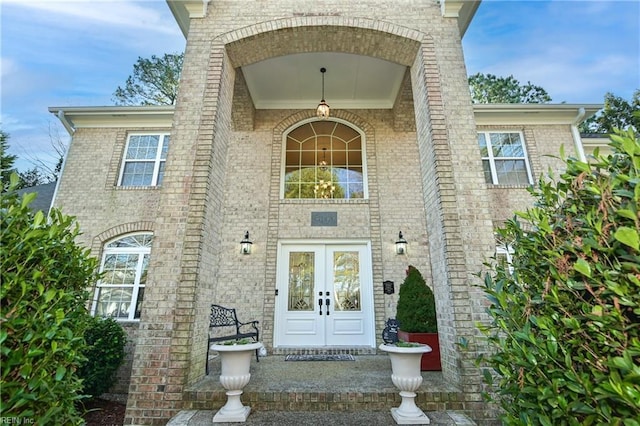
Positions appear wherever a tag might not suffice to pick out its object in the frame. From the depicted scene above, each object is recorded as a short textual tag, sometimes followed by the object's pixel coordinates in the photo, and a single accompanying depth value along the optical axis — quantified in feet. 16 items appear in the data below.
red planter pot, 13.12
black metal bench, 17.74
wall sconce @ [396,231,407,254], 20.46
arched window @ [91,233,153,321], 20.40
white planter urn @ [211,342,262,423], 9.54
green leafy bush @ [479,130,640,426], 3.71
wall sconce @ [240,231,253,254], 20.59
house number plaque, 21.54
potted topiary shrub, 13.25
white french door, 19.81
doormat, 16.57
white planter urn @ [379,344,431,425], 9.45
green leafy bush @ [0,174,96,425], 4.78
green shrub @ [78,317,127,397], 15.46
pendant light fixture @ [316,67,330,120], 18.75
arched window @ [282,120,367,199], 22.81
